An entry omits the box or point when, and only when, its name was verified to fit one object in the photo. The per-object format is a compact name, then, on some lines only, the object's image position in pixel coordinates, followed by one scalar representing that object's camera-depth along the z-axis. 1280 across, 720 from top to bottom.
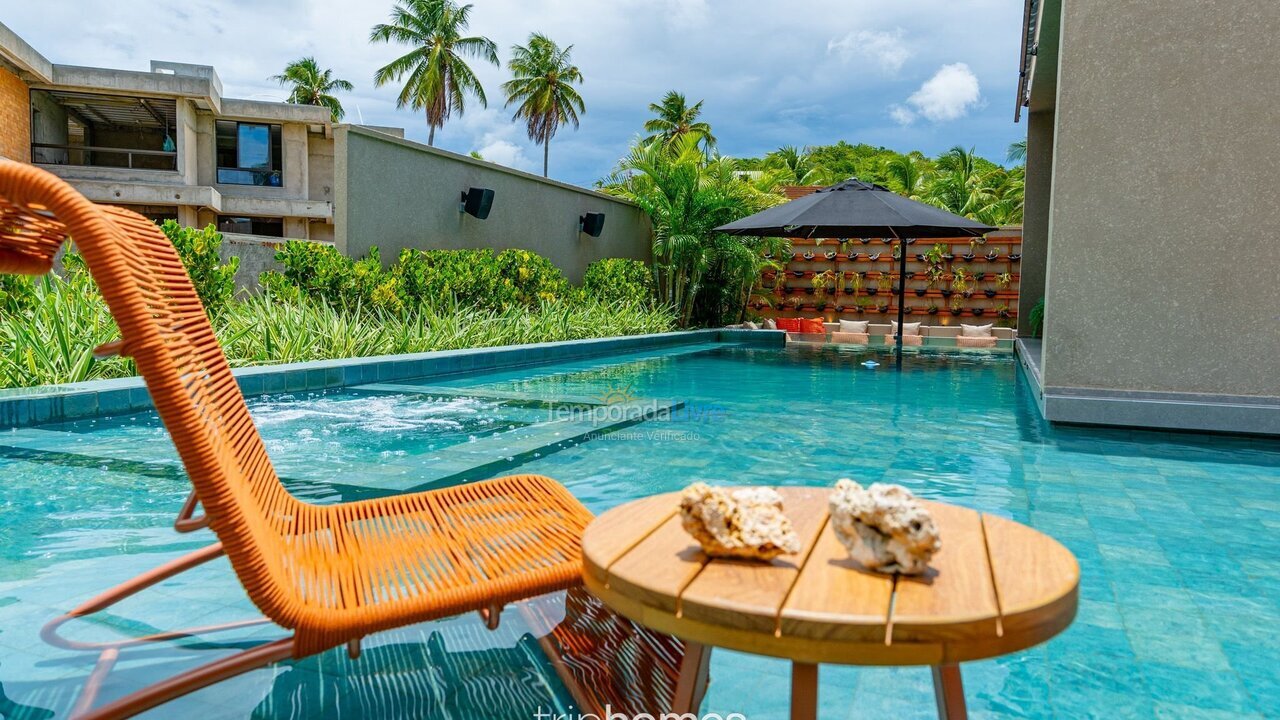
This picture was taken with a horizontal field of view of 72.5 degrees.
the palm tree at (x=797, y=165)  32.78
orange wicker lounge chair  1.29
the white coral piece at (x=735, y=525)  1.23
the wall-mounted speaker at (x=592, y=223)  13.98
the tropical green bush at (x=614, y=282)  13.57
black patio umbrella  9.57
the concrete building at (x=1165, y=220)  5.06
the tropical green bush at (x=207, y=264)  6.88
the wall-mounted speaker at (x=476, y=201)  10.95
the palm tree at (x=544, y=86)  38.44
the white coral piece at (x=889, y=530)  1.16
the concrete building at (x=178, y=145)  19.92
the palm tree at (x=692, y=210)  13.97
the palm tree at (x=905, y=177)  25.58
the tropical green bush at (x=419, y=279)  8.35
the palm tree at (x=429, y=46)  35.53
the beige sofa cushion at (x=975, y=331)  15.71
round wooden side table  1.02
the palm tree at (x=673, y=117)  37.69
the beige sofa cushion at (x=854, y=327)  16.66
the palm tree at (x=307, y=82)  37.09
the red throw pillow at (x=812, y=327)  16.70
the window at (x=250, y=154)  23.44
